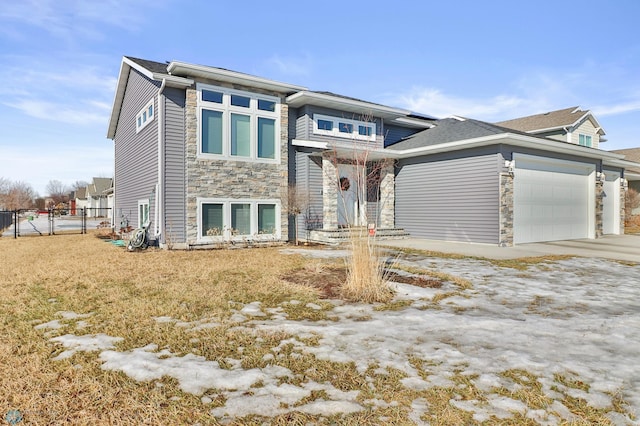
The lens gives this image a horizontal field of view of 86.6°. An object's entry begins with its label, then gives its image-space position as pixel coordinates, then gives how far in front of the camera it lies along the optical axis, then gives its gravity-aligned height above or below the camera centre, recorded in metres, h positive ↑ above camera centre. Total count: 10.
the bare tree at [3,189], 40.62 +3.10
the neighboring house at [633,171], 21.97 +2.85
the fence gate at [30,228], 15.89 -1.09
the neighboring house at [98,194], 44.06 +2.09
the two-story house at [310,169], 10.64 +1.50
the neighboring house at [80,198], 56.04 +2.02
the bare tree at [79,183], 87.69 +7.04
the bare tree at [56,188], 89.62 +5.95
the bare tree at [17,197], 38.91 +1.67
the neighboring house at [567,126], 20.28 +5.29
